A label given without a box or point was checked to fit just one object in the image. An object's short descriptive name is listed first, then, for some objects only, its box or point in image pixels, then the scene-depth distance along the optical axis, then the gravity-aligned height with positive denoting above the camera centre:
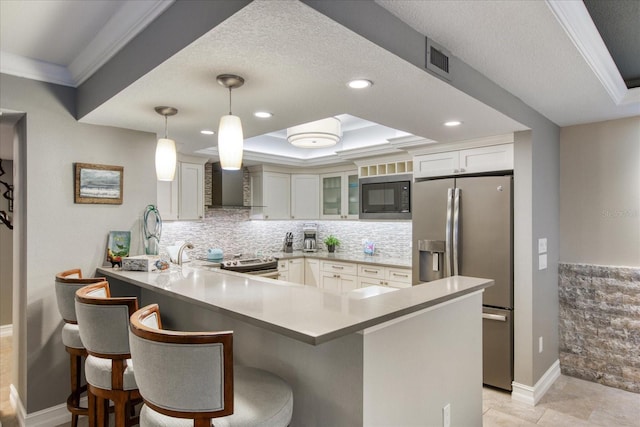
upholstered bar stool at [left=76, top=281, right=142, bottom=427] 1.77 -0.63
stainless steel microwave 4.41 +0.22
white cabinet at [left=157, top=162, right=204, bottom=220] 4.25 +0.24
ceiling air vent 1.86 +0.80
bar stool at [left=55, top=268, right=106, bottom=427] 2.23 -0.64
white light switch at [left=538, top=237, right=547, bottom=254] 3.23 -0.27
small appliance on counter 5.99 -0.37
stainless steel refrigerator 3.21 -0.28
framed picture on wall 2.75 +0.24
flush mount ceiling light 3.55 +0.78
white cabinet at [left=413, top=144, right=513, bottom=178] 3.30 +0.51
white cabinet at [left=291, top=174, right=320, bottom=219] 5.77 +0.29
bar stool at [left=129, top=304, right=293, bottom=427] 1.25 -0.55
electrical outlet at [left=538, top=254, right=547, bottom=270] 3.23 -0.41
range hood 4.90 +0.36
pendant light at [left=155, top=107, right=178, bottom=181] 2.38 +0.35
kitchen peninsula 1.51 -0.63
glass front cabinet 5.30 +0.28
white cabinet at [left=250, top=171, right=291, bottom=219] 5.44 +0.29
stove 4.47 -0.63
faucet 3.10 -0.30
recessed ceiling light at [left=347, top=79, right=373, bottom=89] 1.97 +0.70
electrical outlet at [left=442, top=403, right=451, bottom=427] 2.03 -1.10
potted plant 5.80 -0.44
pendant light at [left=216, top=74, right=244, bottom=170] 1.86 +0.38
